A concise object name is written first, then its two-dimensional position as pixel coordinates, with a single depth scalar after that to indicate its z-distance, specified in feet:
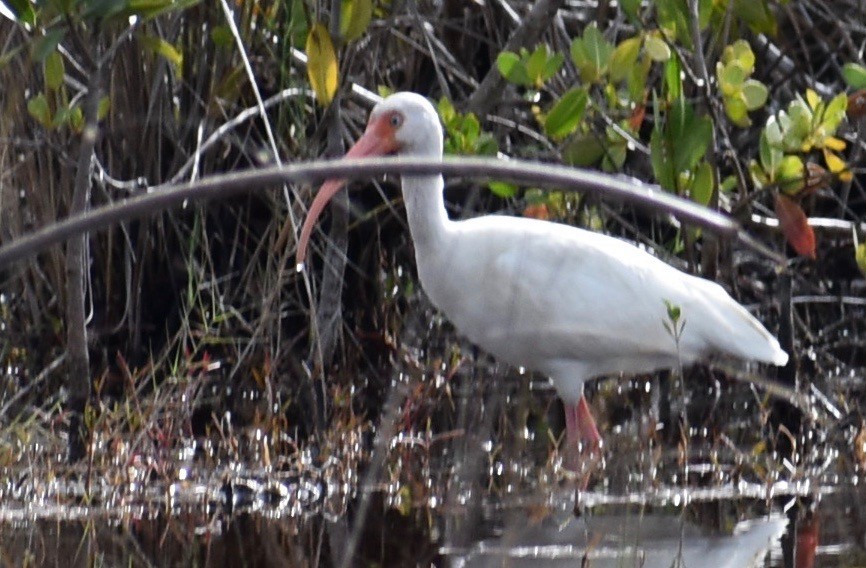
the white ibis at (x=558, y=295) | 36.71
